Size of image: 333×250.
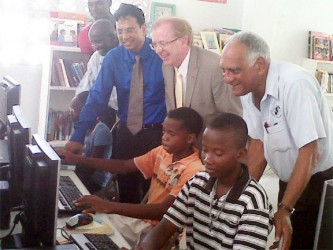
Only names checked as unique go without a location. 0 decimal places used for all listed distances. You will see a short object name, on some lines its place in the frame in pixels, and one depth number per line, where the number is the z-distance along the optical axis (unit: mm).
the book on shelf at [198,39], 4232
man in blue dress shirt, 2723
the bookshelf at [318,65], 4977
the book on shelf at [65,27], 3742
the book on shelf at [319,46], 4969
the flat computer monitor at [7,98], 2338
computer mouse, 1587
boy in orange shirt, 1824
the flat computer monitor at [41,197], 1268
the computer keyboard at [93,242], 1412
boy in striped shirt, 1407
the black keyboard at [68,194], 1743
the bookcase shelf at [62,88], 3786
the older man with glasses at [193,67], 2348
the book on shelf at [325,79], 5074
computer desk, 1514
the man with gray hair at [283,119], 1674
